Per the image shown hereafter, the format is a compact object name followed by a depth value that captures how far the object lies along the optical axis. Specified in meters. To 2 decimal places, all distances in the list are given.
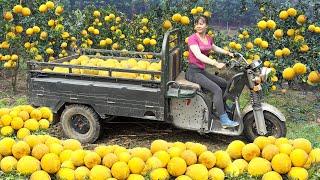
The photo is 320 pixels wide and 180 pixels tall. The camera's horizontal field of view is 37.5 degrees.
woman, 6.36
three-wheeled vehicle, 6.34
